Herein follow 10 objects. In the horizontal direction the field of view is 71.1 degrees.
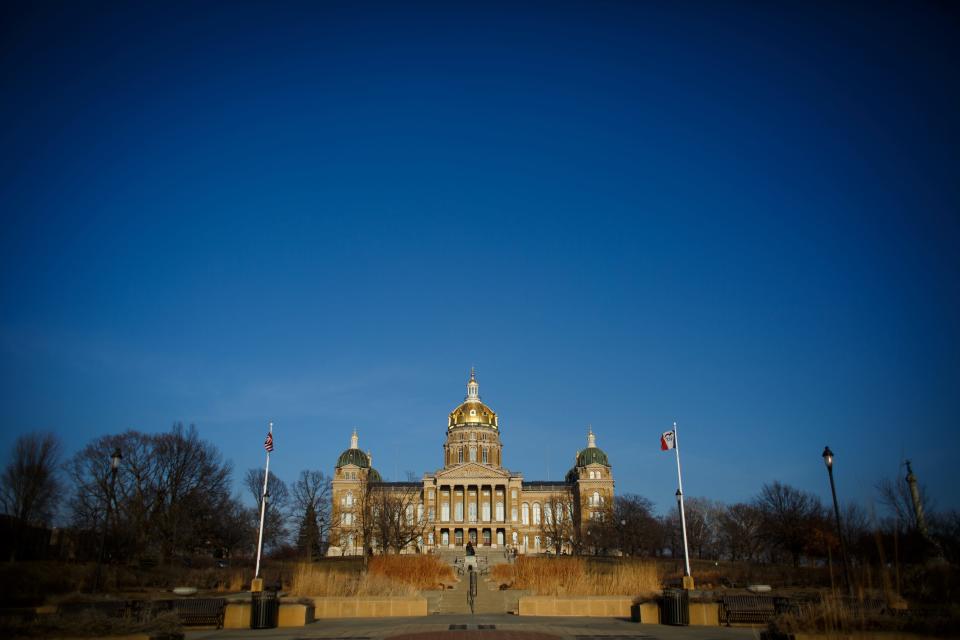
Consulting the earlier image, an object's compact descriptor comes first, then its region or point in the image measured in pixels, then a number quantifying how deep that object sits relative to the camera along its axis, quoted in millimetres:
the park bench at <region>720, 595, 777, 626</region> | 19156
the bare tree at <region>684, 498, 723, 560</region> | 93375
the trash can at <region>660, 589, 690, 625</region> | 19219
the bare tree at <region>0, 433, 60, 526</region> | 54938
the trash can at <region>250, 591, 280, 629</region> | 19234
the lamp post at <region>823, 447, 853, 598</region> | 24469
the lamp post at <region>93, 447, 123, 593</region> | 24131
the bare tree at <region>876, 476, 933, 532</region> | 34294
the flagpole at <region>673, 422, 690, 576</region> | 26697
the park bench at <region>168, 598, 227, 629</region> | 19562
